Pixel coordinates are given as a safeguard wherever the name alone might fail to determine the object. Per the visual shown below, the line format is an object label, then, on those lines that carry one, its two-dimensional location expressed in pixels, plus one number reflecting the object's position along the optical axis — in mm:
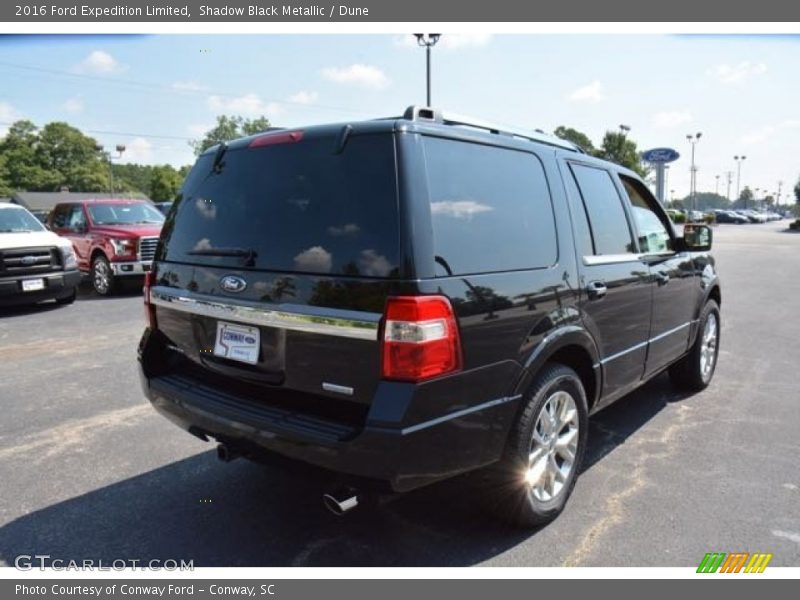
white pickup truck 9469
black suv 2404
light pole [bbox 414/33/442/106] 18450
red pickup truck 11430
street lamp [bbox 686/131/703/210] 75275
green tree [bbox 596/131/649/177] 65062
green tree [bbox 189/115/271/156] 93562
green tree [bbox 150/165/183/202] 108750
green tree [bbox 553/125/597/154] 77750
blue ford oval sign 38906
